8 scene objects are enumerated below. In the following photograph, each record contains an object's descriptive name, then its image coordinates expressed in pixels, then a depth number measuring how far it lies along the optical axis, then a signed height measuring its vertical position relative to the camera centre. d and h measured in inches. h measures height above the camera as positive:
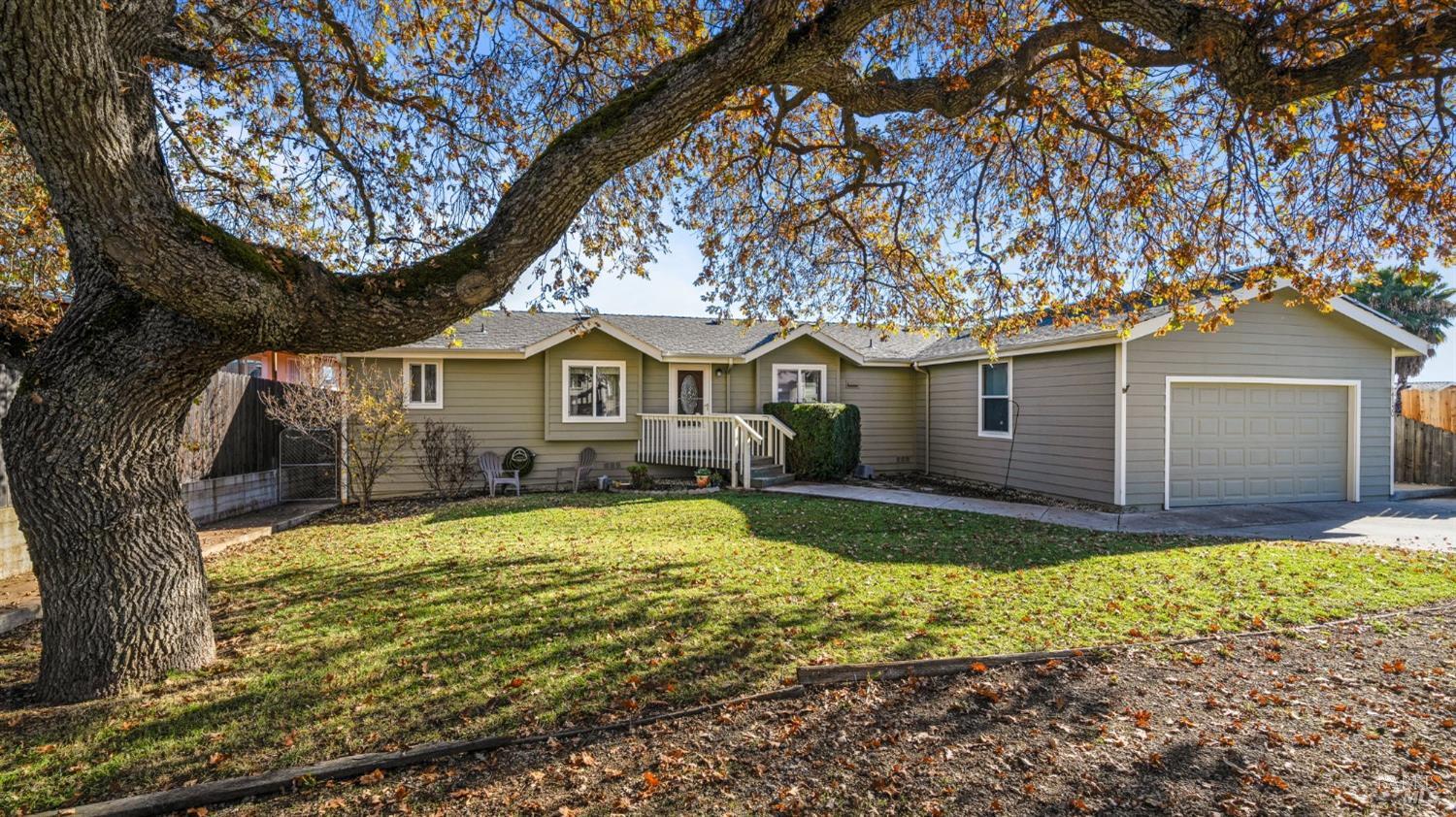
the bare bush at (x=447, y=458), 508.4 -40.6
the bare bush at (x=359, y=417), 433.4 -7.7
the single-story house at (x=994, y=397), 420.8 +4.9
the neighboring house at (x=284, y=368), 627.2 +44.6
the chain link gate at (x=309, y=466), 491.2 -44.9
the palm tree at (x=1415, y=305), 832.3 +120.6
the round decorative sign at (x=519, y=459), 529.3 -42.9
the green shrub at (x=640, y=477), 530.3 -58.0
